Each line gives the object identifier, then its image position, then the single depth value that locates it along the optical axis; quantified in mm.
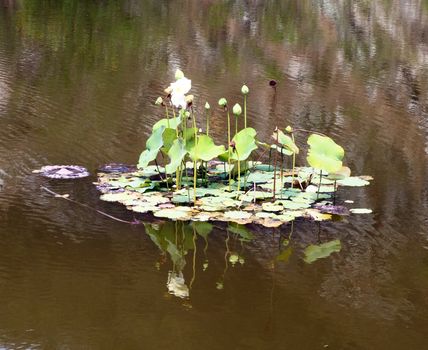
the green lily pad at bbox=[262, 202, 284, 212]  11233
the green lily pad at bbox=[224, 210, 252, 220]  10890
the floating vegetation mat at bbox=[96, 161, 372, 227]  11024
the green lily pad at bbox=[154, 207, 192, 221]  10830
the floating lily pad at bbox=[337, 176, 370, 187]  12691
